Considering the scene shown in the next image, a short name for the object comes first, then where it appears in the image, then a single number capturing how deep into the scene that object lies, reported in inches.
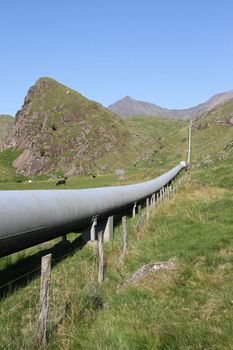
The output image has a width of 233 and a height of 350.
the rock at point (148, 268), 342.6
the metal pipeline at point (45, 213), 299.0
